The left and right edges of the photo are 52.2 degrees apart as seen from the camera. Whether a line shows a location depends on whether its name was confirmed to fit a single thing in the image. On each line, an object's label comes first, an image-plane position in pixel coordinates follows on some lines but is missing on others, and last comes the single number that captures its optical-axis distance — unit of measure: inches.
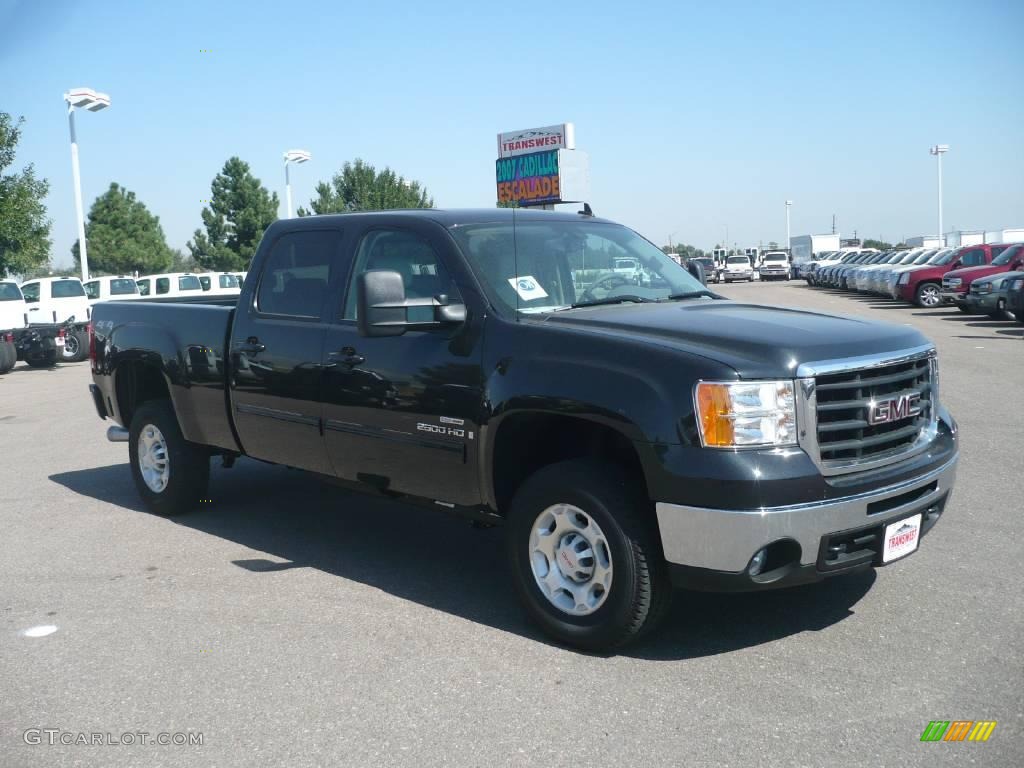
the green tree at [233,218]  2188.7
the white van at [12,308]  805.9
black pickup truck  163.2
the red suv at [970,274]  997.0
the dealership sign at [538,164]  1740.9
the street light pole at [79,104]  1137.4
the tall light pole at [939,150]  2856.8
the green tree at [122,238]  2341.3
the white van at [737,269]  2400.3
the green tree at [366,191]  2429.9
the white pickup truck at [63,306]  858.8
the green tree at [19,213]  1068.5
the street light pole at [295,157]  1465.3
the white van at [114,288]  1027.9
